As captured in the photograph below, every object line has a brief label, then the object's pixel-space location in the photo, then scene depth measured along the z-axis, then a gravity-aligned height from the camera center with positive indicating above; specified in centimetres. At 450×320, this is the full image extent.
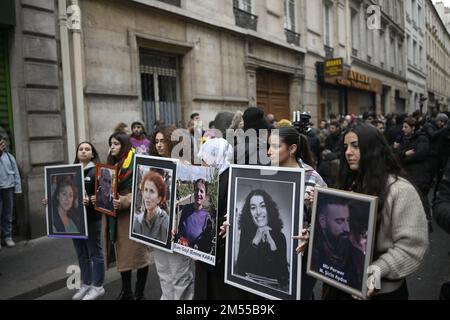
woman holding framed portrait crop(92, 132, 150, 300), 371 -97
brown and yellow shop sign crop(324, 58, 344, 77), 1596 +251
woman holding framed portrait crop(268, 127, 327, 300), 243 -20
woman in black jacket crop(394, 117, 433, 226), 596 -52
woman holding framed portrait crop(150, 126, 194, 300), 327 -120
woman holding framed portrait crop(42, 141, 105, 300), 387 -112
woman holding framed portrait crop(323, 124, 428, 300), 189 -44
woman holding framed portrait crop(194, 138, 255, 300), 268 -87
